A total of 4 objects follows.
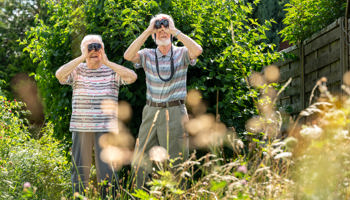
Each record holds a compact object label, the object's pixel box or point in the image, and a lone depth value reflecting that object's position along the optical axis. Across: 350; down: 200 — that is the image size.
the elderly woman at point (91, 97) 7.57
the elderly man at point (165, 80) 7.29
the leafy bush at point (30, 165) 9.42
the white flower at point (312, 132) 3.47
